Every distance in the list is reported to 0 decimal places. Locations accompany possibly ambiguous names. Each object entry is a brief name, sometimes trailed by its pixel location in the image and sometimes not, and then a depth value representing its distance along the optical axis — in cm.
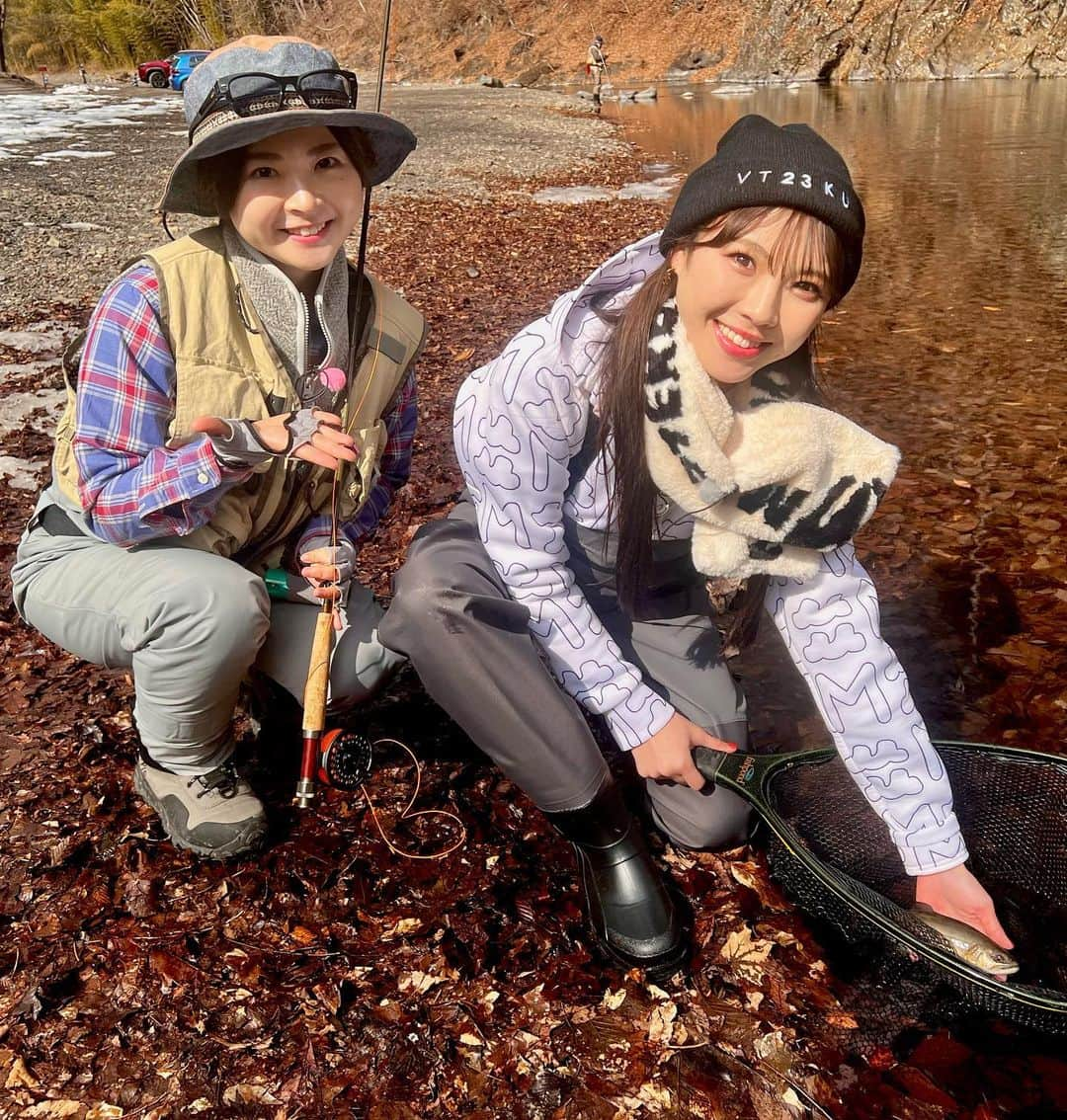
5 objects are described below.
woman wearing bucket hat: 220
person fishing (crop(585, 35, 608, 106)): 3474
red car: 4666
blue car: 4091
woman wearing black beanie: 198
